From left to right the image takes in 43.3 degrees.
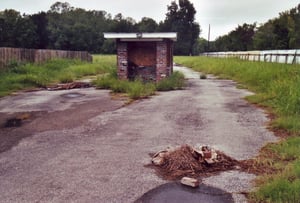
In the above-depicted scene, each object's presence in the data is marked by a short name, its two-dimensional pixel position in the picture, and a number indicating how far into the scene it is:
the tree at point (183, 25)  76.56
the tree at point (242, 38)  49.19
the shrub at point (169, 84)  14.09
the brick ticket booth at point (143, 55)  15.05
